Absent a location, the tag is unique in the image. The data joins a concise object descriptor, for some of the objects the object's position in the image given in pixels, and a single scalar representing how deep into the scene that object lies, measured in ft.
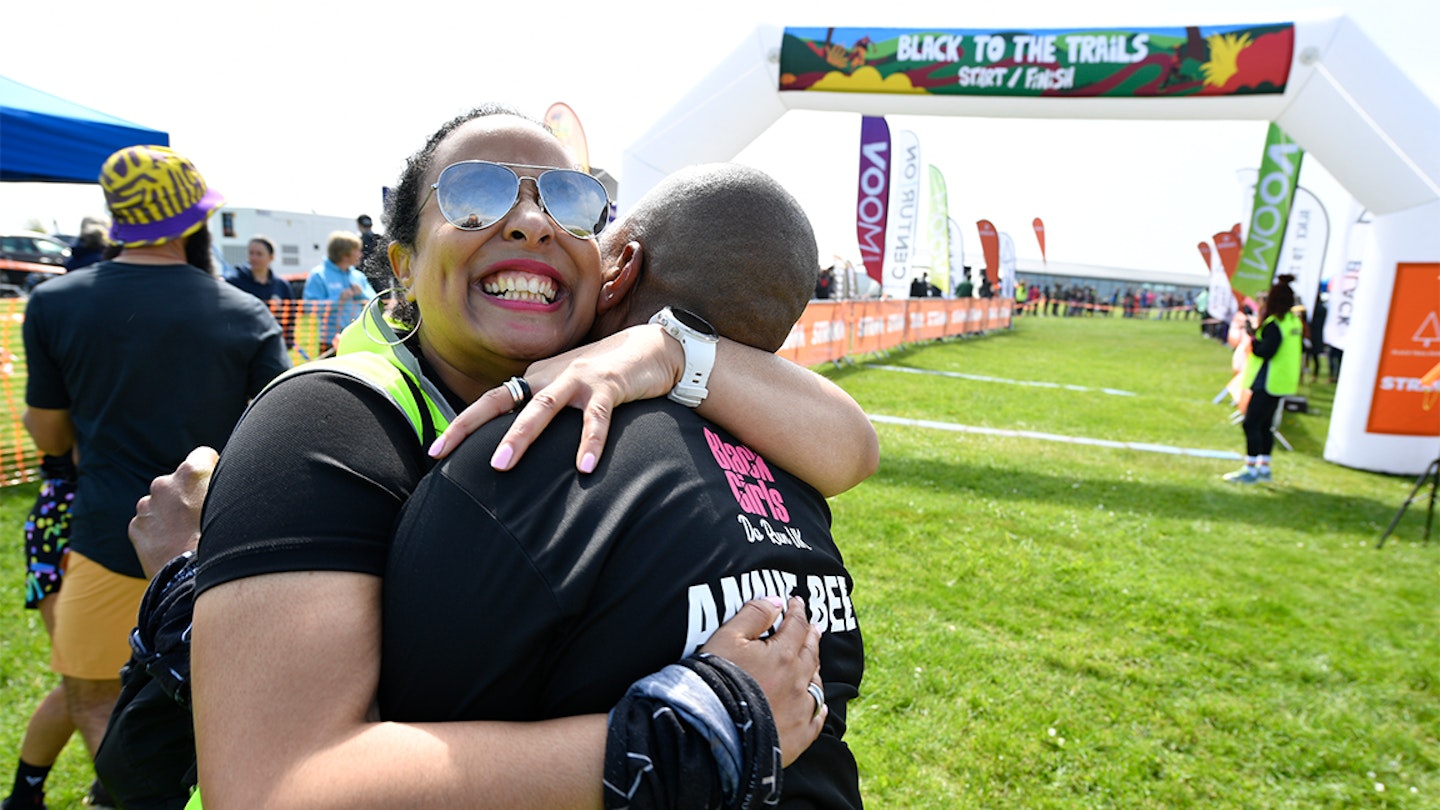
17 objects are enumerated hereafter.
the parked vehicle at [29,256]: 58.54
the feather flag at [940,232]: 73.20
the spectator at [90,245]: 22.85
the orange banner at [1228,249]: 73.66
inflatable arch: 24.39
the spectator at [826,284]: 64.28
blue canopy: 16.48
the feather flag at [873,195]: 45.80
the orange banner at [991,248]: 97.14
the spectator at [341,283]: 24.91
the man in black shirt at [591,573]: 2.89
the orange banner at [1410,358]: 27.86
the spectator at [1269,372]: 26.91
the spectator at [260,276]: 25.81
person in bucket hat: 8.27
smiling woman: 2.72
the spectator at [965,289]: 90.53
